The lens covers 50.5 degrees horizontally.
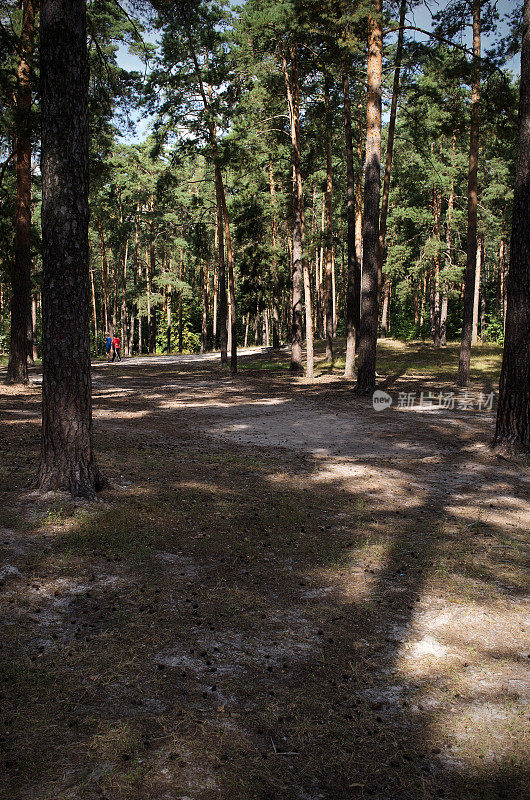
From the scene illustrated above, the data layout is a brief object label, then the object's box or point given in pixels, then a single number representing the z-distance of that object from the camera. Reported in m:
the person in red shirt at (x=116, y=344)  33.50
